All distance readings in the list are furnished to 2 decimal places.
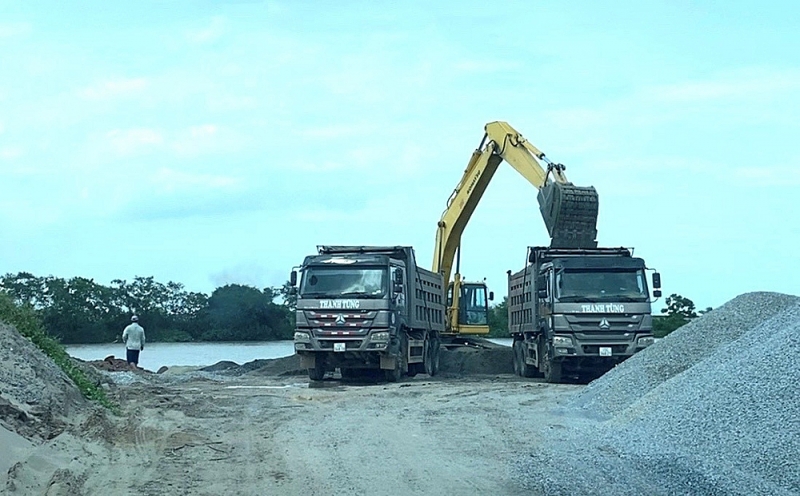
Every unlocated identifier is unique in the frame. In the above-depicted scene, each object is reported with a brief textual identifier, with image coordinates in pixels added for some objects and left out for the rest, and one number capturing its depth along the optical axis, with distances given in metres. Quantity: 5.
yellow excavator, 23.03
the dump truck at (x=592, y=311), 20.75
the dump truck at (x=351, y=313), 21.25
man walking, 25.92
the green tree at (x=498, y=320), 40.84
